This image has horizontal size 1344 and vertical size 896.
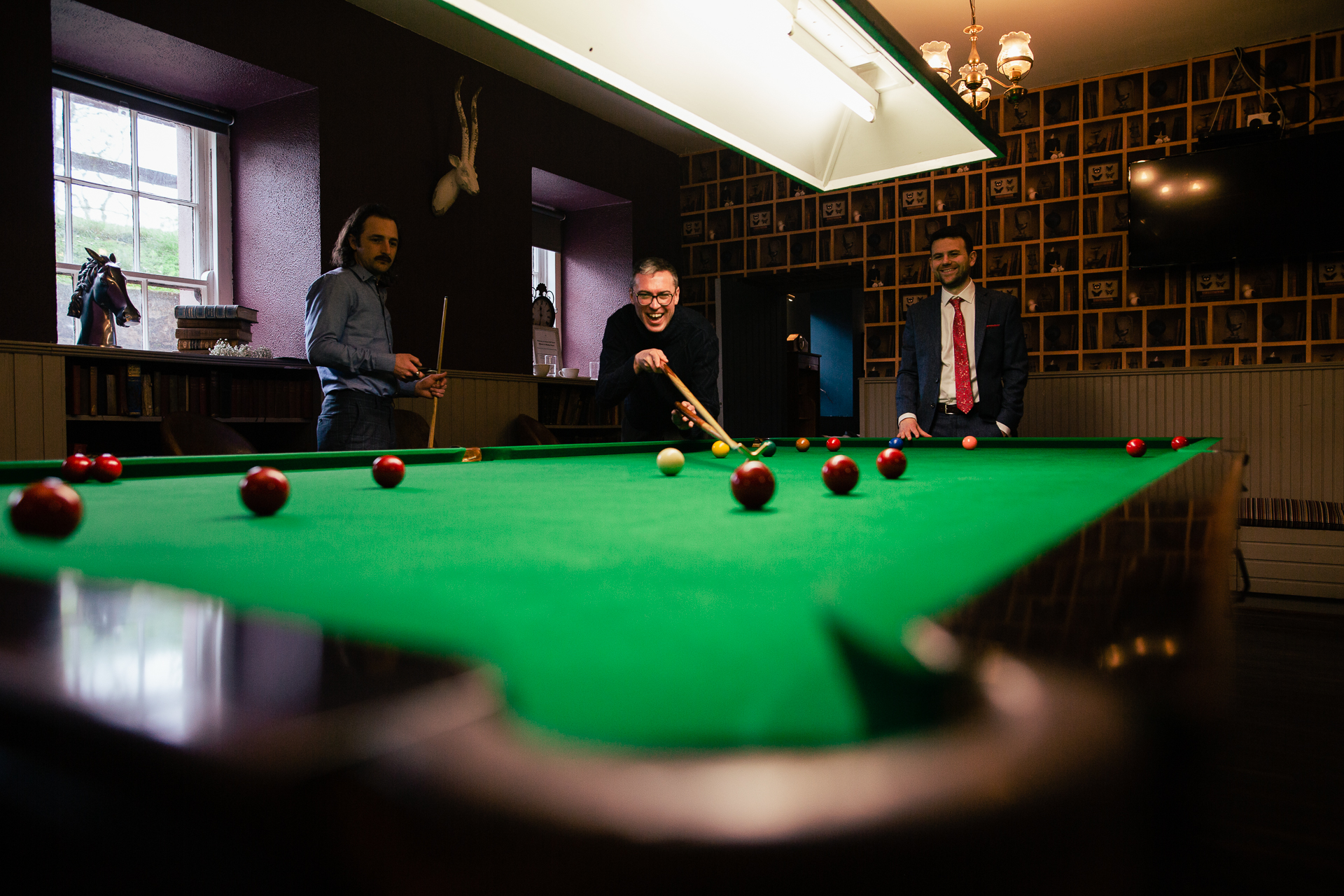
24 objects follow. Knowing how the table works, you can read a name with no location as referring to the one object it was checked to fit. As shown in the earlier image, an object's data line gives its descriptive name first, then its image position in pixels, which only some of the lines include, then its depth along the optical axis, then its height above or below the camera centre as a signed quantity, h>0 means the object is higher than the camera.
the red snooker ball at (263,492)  1.12 -0.08
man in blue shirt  3.48 +0.41
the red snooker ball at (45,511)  0.86 -0.08
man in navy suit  4.58 +0.42
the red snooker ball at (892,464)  1.74 -0.07
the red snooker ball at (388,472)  1.59 -0.07
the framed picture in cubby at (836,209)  7.41 +2.06
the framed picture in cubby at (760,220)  7.82 +2.07
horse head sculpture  4.08 +0.72
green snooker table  0.27 -0.11
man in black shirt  3.79 +0.40
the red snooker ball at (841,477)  1.41 -0.08
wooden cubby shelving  5.76 +1.66
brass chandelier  3.81 +1.76
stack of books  4.52 +0.64
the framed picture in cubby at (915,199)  6.99 +2.02
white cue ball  1.92 -0.07
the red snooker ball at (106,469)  1.66 -0.06
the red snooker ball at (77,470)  1.64 -0.06
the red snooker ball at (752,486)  1.18 -0.08
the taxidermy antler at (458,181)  5.65 +1.80
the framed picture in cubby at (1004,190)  6.63 +1.99
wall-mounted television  5.50 +1.59
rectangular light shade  2.30 +1.25
